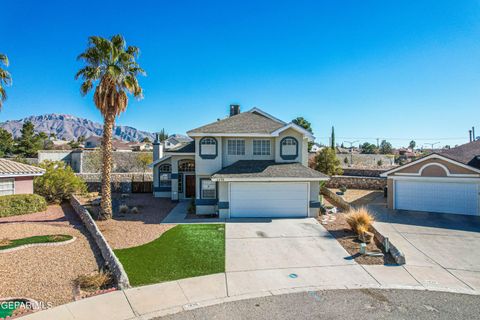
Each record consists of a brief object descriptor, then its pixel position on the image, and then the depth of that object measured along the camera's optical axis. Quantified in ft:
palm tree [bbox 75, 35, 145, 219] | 49.29
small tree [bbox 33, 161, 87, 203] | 68.59
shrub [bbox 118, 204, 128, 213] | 59.49
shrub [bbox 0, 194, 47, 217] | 56.95
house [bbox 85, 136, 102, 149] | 269.81
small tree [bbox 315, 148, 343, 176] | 94.84
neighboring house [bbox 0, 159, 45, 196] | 59.72
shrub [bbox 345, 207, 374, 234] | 40.94
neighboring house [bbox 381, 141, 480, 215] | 54.65
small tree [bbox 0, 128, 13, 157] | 169.58
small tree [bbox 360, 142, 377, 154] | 311.76
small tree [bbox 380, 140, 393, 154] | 300.40
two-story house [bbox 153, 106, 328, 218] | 54.75
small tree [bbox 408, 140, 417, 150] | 381.48
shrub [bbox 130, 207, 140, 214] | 59.83
